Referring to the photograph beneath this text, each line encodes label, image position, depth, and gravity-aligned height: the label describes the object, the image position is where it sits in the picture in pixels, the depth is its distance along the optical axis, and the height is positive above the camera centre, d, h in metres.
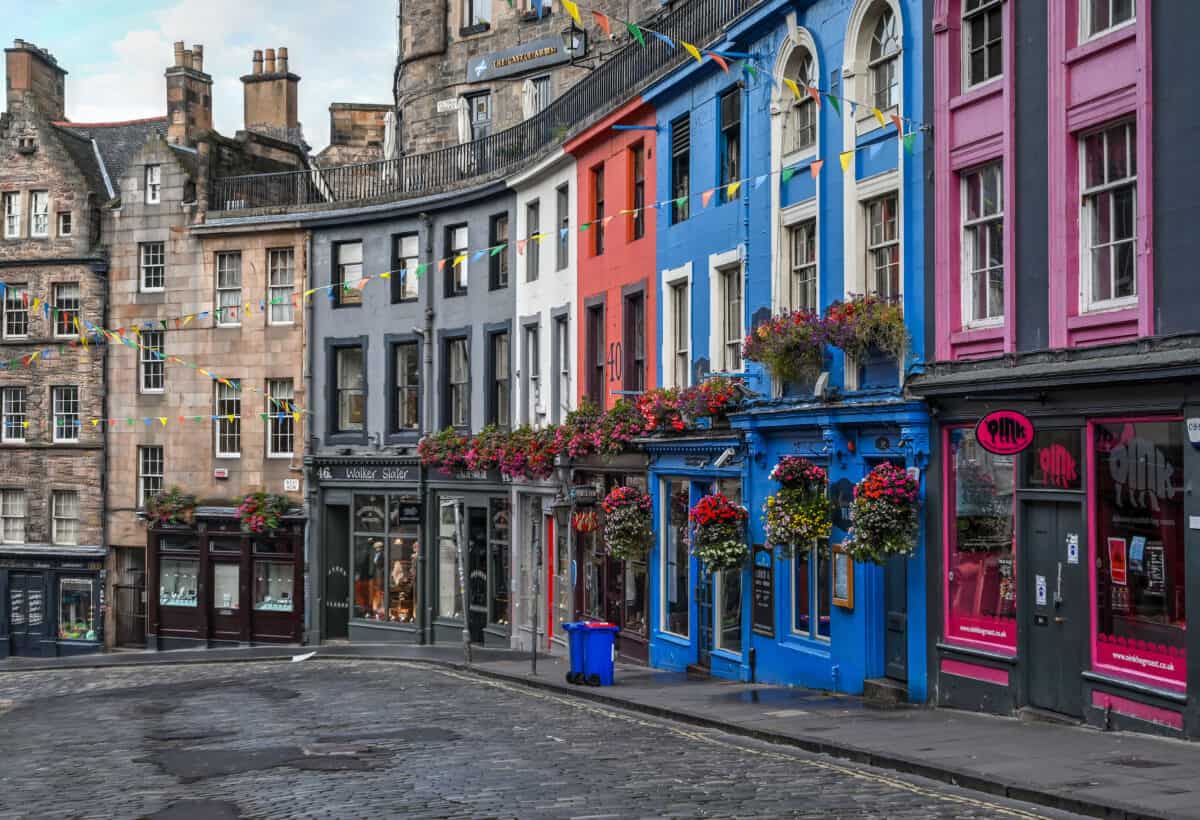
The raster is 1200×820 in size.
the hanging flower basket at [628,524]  27.16 -1.53
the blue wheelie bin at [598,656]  23.78 -3.30
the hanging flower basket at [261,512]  39.38 -1.87
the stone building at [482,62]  40.28 +9.78
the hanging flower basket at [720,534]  23.20 -1.47
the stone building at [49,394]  42.50 +1.14
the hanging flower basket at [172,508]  40.56 -1.81
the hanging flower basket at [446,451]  35.44 -0.38
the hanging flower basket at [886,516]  18.92 -0.99
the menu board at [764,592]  23.33 -2.34
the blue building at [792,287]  19.89 +2.04
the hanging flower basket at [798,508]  21.11 -1.01
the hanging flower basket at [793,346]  21.28 +1.16
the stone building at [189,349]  40.25 +2.20
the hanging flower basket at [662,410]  25.81 +0.36
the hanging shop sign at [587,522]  29.78 -1.64
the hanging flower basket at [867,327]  19.55 +1.28
